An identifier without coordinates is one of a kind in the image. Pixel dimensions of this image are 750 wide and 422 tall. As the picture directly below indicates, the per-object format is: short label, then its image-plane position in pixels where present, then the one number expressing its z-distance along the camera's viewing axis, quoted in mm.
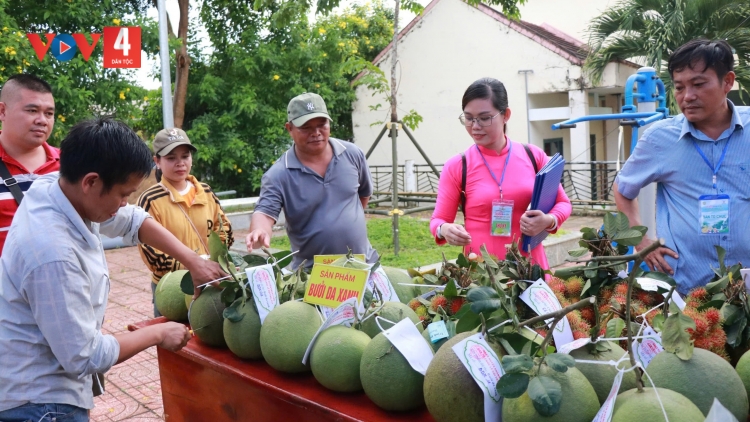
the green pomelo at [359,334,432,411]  1486
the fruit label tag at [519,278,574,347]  1460
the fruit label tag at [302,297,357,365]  1747
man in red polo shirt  2799
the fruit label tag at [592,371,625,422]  1131
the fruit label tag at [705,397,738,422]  983
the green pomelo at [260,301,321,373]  1766
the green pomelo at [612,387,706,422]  1097
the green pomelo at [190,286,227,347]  2082
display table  1602
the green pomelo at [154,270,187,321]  2441
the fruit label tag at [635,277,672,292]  1605
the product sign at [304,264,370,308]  1803
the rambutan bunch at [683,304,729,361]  1427
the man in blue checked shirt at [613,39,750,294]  2215
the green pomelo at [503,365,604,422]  1188
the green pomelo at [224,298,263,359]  1924
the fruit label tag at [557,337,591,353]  1312
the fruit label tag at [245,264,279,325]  1936
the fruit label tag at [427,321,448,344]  1598
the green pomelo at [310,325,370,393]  1635
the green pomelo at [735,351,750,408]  1328
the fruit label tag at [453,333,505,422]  1277
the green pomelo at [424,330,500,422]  1312
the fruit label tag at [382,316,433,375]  1514
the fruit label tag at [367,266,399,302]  1944
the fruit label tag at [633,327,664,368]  1362
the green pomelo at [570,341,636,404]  1289
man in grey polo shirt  2932
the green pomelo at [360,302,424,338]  1740
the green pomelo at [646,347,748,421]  1211
